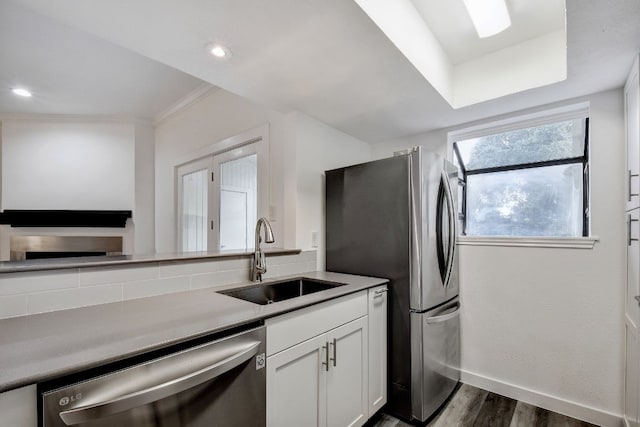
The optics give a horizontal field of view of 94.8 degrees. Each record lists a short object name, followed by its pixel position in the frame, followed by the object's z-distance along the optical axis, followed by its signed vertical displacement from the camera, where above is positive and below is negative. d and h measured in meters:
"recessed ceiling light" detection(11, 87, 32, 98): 3.10 +1.35
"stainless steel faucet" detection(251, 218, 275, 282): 1.84 -0.28
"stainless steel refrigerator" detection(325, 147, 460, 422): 1.84 -0.28
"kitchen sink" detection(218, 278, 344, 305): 1.74 -0.48
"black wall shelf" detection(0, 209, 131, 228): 3.62 -0.01
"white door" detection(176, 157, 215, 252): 3.28 +0.14
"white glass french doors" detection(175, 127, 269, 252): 2.60 +0.25
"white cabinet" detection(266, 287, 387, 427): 1.25 -0.73
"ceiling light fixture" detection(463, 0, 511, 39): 1.61 +1.15
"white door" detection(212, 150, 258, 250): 2.71 +0.20
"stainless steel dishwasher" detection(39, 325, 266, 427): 0.73 -0.50
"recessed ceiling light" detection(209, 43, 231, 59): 1.46 +0.85
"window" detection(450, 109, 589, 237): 2.10 +0.31
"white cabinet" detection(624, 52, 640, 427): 1.46 -0.17
